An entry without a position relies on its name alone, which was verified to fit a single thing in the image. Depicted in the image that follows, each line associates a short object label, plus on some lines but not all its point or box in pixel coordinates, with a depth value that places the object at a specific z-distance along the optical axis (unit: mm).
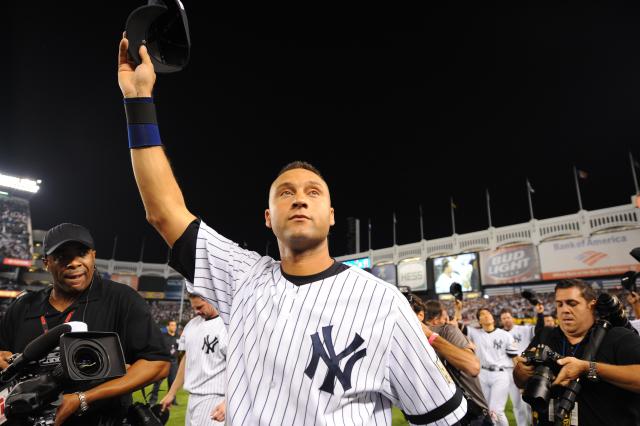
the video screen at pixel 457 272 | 45469
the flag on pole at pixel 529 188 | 43084
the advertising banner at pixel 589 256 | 37031
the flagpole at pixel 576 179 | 41562
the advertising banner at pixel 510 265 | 41969
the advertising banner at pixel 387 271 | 53544
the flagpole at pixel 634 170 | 38472
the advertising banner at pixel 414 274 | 49938
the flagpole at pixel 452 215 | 51025
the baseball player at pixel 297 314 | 1518
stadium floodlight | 48594
